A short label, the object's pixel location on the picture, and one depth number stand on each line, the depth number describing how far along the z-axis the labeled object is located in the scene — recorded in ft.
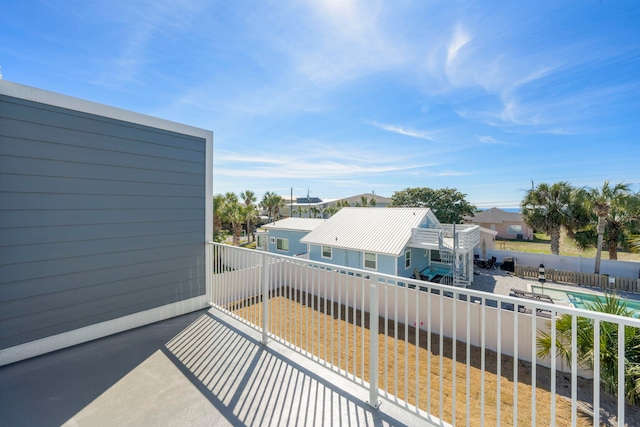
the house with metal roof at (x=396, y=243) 30.60
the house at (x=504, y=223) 75.77
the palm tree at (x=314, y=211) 93.42
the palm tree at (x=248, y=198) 64.64
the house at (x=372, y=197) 108.06
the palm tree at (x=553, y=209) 40.24
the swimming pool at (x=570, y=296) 26.32
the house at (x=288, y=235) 46.24
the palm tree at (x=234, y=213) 50.12
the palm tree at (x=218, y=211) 47.88
